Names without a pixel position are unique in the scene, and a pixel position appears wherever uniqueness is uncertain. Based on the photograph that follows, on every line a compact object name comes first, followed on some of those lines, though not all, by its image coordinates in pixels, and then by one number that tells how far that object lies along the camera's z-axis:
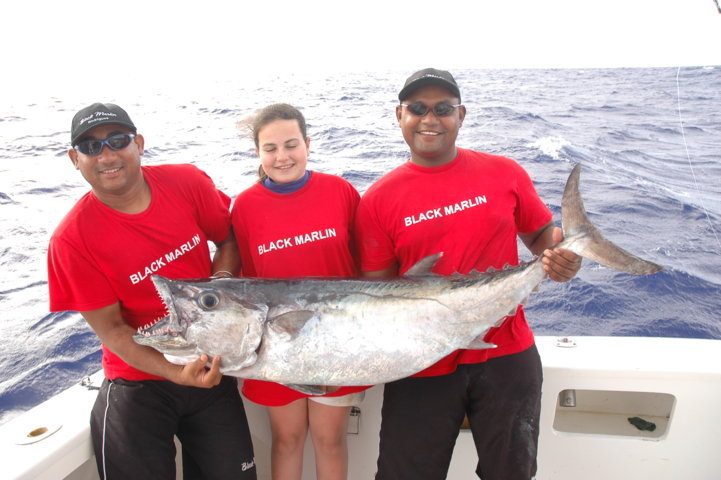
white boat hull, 2.59
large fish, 2.04
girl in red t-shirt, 2.49
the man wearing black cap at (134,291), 2.22
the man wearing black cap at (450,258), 2.37
